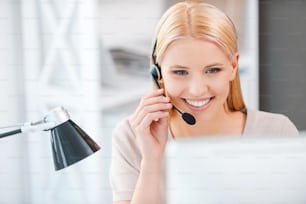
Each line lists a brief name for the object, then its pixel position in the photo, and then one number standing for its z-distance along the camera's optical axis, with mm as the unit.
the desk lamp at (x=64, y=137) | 1633
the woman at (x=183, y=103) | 1674
